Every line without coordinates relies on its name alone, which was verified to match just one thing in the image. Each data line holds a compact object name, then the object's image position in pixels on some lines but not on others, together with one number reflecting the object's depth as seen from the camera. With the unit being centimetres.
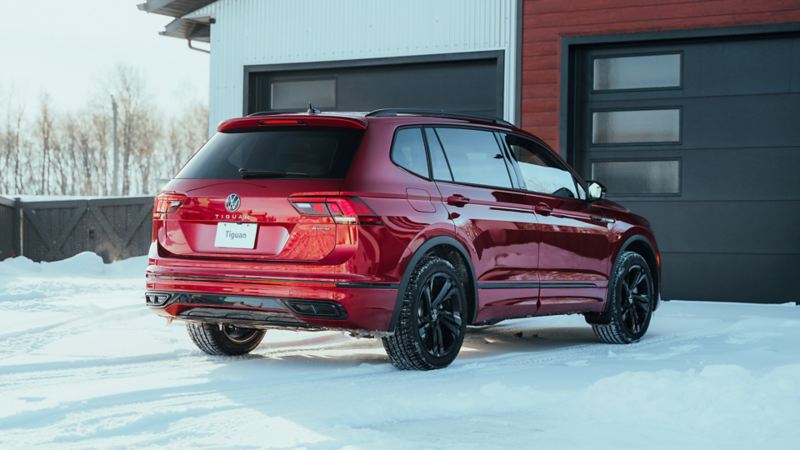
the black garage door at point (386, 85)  1455
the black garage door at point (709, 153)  1300
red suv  666
